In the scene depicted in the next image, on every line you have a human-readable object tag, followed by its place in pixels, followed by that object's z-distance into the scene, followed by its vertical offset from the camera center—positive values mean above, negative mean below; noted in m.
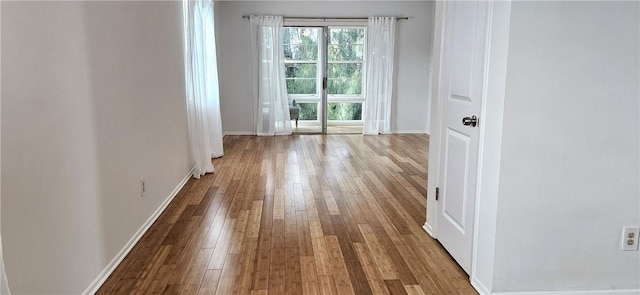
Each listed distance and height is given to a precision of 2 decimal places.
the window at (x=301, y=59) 7.51 +0.23
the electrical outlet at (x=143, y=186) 3.03 -0.79
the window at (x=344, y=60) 7.63 +0.22
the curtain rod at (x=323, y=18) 7.32 +0.92
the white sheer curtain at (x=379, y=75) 7.49 -0.03
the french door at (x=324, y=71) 7.54 +0.03
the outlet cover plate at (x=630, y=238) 2.16 -0.79
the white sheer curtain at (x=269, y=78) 7.32 -0.09
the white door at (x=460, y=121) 2.31 -0.28
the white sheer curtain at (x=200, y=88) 4.54 -0.18
